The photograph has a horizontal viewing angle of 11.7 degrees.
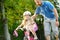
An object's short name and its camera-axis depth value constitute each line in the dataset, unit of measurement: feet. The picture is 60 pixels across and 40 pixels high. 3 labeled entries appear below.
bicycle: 26.66
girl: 25.70
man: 25.07
